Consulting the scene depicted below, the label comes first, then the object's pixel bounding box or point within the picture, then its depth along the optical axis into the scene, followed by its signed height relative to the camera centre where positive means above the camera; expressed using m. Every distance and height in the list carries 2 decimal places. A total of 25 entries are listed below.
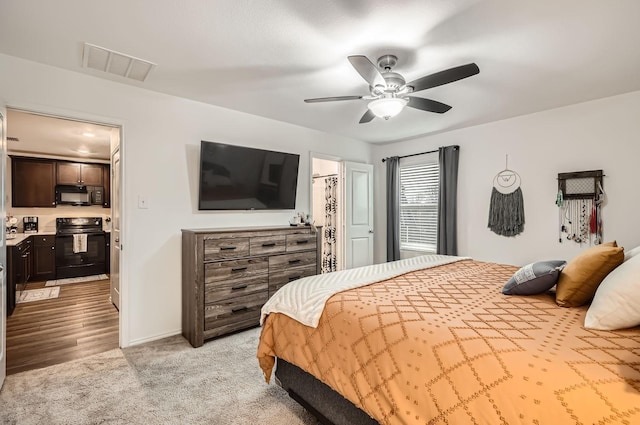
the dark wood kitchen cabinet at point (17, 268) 3.72 -0.80
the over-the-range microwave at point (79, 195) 5.98 +0.31
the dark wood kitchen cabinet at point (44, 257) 5.51 -0.83
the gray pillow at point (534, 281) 1.80 -0.41
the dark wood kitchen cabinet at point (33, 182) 5.62 +0.52
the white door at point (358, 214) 4.90 -0.07
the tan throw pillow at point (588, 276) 1.63 -0.35
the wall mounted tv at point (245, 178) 3.39 +0.38
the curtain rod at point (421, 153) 4.36 +0.86
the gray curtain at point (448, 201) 4.36 +0.12
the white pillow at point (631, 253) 1.76 -0.26
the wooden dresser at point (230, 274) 2.96 -0.66
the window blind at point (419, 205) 4.73 +0.07
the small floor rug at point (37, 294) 4.37 -1.24
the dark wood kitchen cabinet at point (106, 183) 6.41 +0.55
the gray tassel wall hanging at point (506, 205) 3.80 +0.05
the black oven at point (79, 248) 5.73 -0.71
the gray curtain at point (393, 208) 5.04 +0.03
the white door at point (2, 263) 2.20 -0.37
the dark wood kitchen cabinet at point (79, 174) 6.00 +0.72
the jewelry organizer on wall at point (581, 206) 3.26 +0.03
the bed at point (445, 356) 0.96 -0.56
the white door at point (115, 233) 3.82 -0.28
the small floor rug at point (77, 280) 5.35 -1.24
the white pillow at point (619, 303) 1.28 -0.40
